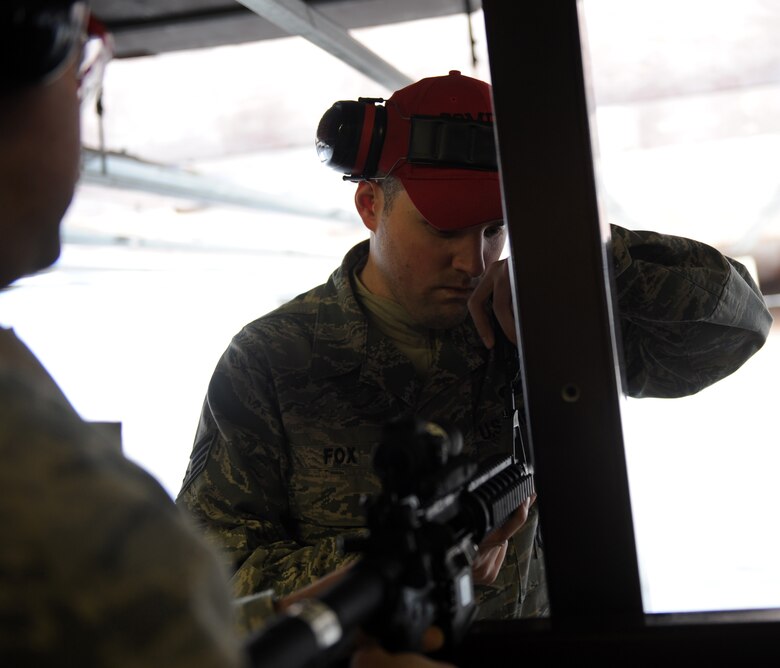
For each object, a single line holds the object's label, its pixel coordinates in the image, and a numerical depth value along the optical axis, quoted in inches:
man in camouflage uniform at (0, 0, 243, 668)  15.0
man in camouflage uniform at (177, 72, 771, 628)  58.4
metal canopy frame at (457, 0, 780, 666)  32.9
